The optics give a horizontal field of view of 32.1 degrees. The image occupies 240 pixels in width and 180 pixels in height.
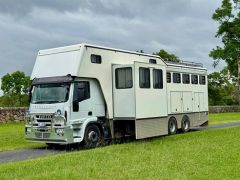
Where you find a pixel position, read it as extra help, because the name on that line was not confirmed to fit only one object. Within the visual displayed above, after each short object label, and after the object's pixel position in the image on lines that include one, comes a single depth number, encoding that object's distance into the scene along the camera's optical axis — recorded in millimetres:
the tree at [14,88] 47906
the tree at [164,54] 54016
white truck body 14727
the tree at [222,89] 64312
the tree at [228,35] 28062
